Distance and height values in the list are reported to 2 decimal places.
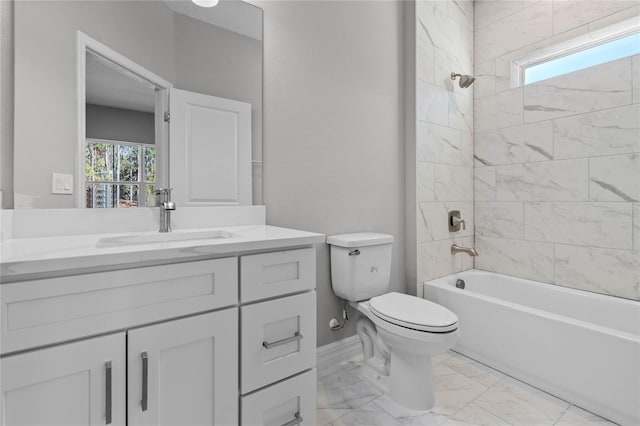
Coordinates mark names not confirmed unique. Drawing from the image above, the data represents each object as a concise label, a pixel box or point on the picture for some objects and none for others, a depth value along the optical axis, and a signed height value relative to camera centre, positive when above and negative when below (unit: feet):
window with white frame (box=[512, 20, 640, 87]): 6.37 +3.67
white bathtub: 4.63 -2.22
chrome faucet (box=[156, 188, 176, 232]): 4.21 +0.09
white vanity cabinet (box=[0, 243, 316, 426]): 2.27 -1.17
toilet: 4.64 -1.71
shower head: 7.87 +3.42
